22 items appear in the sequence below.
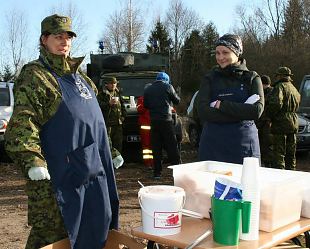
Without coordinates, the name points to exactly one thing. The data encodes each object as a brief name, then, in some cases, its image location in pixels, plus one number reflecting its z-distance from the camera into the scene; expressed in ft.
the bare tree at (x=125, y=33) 115.34
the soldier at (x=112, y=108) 27.25
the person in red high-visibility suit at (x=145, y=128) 28.30
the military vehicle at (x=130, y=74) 29.96
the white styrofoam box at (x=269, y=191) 7.76
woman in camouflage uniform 8.85
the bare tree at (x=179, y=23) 145.07
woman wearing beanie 11.80
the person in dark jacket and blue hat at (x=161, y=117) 25.46
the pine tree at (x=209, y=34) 142.04
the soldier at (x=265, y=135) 26.50
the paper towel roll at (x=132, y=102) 31.51
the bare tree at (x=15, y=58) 114.42
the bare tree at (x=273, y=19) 122.57
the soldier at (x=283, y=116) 24.39
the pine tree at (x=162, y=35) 137.48
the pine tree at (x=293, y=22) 112.68
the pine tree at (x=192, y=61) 127.34
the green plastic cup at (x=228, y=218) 6.95
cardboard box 8.67
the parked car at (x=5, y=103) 30.32
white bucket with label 7.48
